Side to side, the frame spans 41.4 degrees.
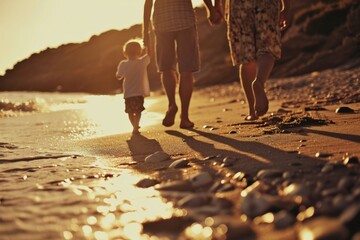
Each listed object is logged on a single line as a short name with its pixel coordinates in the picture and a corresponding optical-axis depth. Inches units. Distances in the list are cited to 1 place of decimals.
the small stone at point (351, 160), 88.3
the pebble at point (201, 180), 83.8
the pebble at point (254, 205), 63.7
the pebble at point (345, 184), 69.2
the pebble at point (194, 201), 71.0
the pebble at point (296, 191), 69.1
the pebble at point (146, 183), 88.5
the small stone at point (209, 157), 114.9
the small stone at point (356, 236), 49.7
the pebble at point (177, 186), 82.3
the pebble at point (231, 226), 56.7
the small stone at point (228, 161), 102.3
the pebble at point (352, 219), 54.1
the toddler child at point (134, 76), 224.5
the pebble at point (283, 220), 57.9
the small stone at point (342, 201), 60.4
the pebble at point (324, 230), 50.4
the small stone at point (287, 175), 81.5
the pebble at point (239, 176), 85.9
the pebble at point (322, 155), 100.1
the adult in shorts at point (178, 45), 202.7
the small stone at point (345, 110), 187.8
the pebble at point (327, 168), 83.6
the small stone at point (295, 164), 93.3
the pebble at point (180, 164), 106.3
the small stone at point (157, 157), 119.0
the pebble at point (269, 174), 83.4
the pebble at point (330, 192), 67.2
